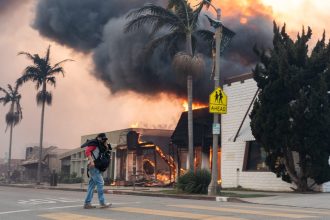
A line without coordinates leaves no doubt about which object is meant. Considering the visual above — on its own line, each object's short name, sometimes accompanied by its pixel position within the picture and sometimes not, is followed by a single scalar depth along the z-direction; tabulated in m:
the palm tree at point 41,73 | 36.12
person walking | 9.81
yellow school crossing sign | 16.66
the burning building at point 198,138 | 24.95
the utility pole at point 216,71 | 16.78
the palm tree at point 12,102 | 46.41
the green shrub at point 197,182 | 17.89
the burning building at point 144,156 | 29.42
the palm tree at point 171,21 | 21.56
